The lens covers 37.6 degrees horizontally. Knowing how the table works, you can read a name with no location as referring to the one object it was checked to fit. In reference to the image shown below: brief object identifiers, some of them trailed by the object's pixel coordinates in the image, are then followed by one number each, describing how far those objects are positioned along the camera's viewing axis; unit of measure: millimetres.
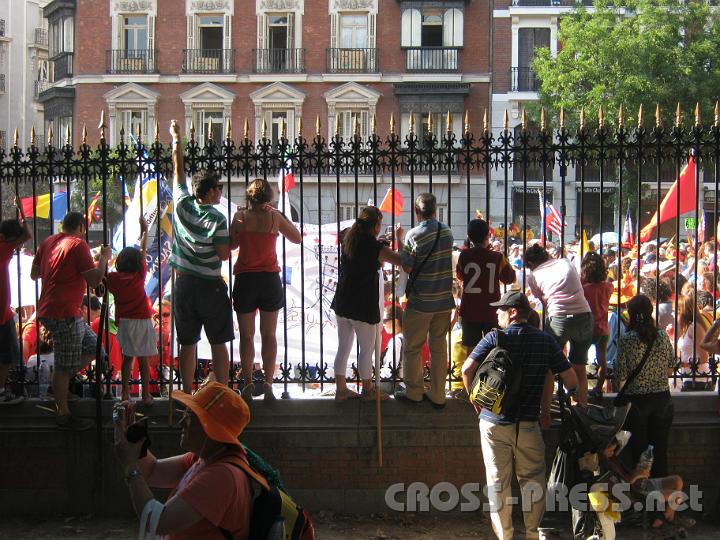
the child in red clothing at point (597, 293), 8914
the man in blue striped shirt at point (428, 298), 8461
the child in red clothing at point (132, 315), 8609
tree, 34375
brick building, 42406
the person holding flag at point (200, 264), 8359
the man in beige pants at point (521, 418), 7324
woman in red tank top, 8469
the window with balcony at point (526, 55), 42622
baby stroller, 7117
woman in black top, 8484
